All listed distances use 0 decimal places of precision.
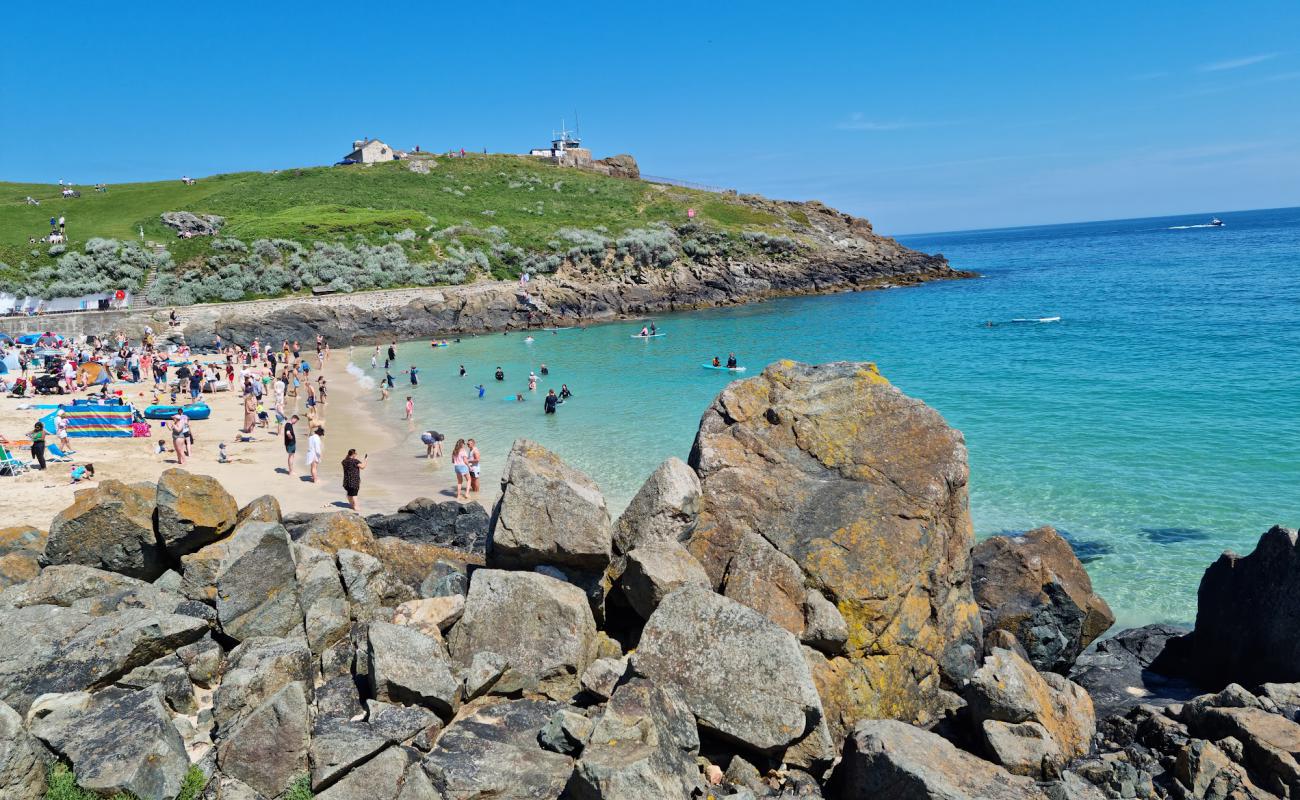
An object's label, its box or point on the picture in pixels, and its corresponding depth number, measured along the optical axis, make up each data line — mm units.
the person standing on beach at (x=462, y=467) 22172
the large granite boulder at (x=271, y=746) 7066
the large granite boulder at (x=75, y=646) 8031
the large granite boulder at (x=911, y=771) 6742
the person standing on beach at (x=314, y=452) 22781
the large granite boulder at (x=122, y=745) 6785
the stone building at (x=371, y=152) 128875
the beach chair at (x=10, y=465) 20797
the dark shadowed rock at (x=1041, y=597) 12320
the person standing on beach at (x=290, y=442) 23891
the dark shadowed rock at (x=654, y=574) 8688
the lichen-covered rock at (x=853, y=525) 9023
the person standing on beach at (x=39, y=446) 21297
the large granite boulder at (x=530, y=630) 8484
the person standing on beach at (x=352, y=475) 19969
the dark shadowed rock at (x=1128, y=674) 11750
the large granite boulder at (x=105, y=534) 11086
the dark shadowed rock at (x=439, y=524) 16594
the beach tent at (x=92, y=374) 35544
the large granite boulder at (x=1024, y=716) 7730
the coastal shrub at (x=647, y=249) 82625
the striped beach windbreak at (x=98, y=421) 25203
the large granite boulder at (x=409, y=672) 7773
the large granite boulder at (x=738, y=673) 7387
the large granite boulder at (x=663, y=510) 9641
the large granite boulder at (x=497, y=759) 6941
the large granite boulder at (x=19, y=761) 6688
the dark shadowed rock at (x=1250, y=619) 11133
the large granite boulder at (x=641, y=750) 6109
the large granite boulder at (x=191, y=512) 11133
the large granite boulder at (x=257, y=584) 9477
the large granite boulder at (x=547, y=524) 9414
